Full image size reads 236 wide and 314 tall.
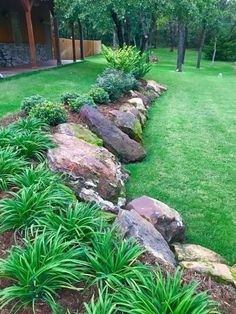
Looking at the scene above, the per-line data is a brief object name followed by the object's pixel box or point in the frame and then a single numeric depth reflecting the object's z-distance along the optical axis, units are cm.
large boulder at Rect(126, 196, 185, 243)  348
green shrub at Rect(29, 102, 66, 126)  520
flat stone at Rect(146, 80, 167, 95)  1087
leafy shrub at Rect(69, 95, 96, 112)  628
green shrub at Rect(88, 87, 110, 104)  732
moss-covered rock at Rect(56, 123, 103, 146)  496
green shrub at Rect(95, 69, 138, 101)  794
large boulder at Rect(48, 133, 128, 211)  378
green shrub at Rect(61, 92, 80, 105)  672
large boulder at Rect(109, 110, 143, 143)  620
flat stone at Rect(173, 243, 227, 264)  304
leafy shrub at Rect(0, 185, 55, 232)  278
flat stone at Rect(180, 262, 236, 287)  267
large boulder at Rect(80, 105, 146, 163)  550
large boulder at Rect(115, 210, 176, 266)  272
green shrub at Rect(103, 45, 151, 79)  1012
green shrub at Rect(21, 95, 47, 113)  582
